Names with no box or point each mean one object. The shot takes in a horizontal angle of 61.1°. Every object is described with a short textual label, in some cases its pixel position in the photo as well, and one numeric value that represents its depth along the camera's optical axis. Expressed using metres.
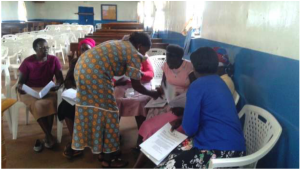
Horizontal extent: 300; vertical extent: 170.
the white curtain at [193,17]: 3.39
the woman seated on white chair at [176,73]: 2.13
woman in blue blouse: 1.39
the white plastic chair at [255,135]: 1.31
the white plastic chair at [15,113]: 2.61
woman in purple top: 2.43
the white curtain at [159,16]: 5.84
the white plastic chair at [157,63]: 3.32
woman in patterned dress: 1.80
